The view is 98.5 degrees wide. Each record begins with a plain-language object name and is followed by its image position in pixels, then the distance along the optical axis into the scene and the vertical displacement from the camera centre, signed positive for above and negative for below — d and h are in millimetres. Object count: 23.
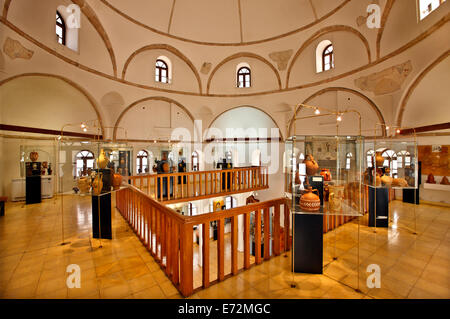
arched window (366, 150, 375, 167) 5407 +44
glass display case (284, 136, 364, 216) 2852 -249
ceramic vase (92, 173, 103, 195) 3893 -489
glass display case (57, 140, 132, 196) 3930 -129
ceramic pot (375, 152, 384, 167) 5177 -43
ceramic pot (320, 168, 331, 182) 3158 -244
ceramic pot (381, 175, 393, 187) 4970 -559
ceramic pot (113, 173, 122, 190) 4297 -427
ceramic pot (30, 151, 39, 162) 7949 +274
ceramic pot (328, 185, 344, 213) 2867 -587
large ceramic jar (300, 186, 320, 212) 2711 -600
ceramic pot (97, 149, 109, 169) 4023 +38
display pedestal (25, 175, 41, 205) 7288 -1006
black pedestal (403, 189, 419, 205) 7134 -1407
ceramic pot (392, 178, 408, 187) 5043 -623
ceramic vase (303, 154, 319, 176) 3084 -107
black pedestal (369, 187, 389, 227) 4869 -1251
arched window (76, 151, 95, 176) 3934 -21
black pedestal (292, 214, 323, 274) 2812 -1220
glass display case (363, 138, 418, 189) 4992 -201
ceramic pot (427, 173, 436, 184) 6988 -771
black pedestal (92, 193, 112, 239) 4117 -1206
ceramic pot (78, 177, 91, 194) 3863 -459
